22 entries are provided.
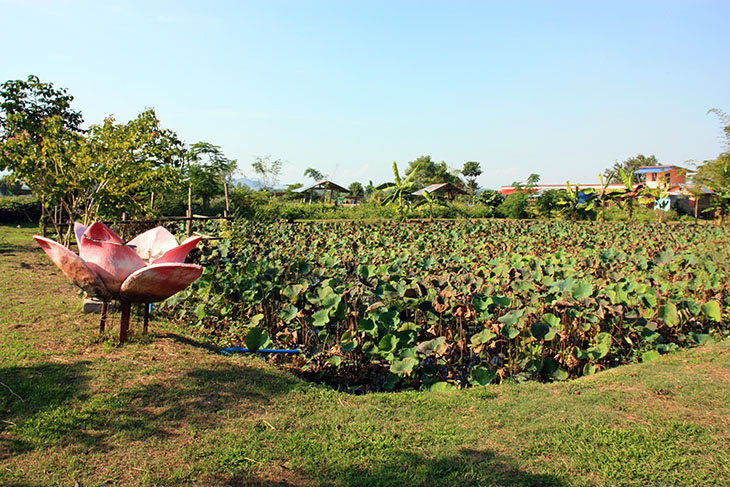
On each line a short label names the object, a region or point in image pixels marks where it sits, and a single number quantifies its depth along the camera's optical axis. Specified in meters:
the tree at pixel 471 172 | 68.44
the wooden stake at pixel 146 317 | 3.86
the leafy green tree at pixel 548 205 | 30.78
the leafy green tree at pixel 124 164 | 7.03
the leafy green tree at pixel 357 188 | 66.88
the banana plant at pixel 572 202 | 26.30
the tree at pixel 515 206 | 31.81
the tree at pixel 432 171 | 57.95
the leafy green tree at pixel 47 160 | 6.88
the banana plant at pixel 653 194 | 27.19
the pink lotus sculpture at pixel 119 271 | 3.26
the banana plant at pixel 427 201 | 25.71
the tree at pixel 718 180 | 24.47
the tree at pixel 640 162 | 68.06
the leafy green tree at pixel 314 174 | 66.06
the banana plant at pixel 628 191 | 25.11
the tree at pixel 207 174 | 26.55
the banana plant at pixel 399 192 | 24.69
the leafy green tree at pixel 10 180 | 7.33
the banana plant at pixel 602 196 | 25.40
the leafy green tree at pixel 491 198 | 35.16
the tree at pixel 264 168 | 54.03
